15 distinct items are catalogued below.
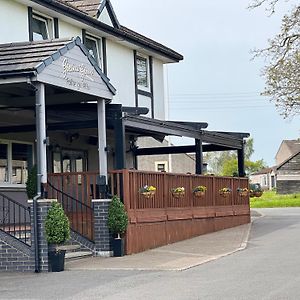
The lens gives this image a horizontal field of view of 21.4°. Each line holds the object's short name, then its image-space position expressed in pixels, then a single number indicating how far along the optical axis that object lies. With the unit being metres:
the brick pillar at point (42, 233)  15.89
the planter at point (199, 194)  24.22
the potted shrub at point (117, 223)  18.39
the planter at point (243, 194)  28.95
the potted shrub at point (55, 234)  15.80
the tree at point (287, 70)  35.66
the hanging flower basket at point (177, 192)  22.34
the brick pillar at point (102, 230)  18.50
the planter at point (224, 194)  26.84
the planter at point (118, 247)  18.47
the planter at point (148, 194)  19.91
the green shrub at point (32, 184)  17.81
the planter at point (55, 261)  15.85
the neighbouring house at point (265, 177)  116.79
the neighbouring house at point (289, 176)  76.19
